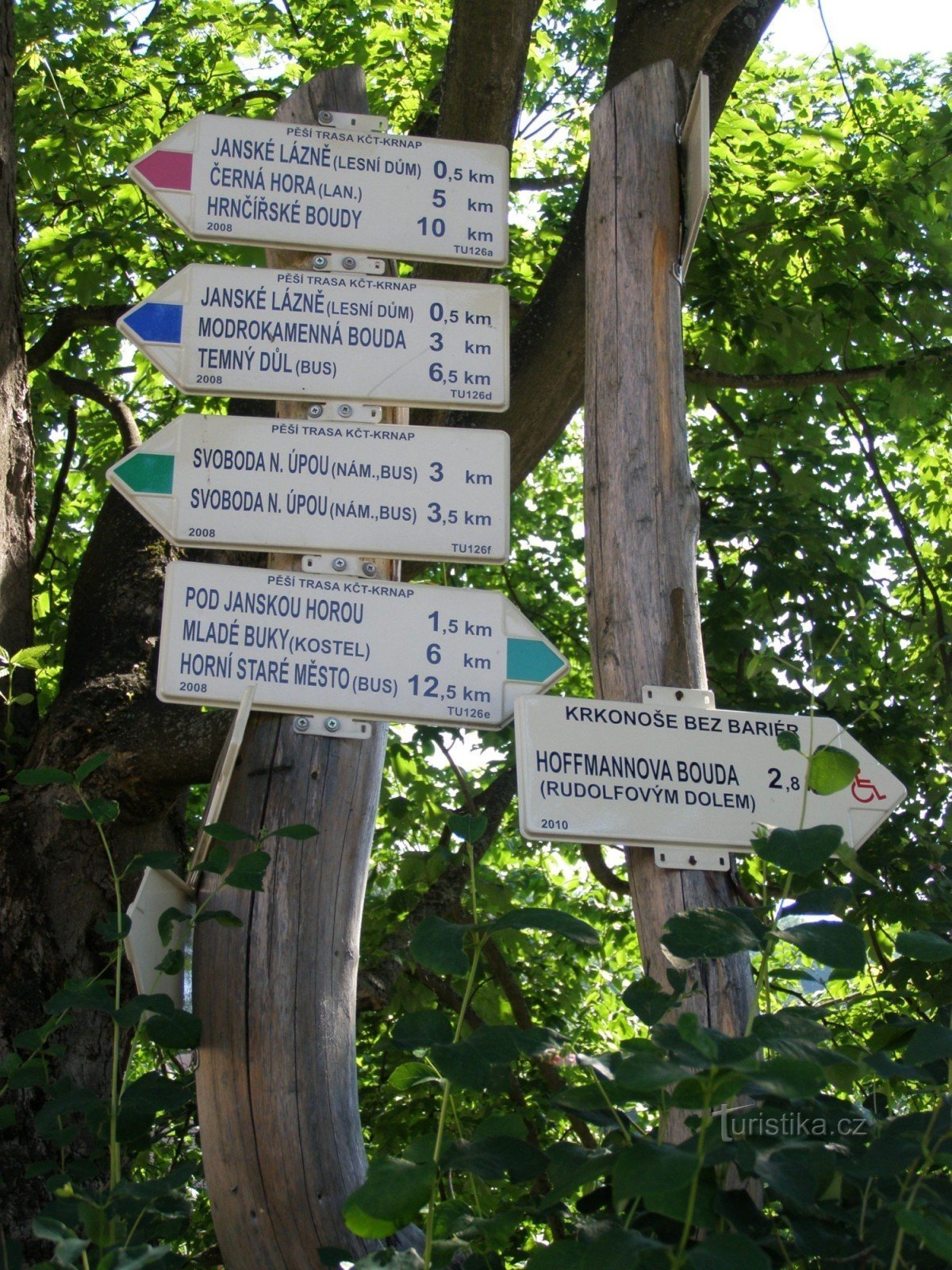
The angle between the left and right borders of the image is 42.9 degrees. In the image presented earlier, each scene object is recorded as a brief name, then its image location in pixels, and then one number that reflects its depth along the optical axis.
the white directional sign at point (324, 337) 2.52
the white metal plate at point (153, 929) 2.17
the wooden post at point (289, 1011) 2.33
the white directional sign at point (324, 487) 2.42
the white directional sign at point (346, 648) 2.32
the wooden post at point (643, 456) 2.28
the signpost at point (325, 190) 2.64
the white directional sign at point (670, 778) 2.20
